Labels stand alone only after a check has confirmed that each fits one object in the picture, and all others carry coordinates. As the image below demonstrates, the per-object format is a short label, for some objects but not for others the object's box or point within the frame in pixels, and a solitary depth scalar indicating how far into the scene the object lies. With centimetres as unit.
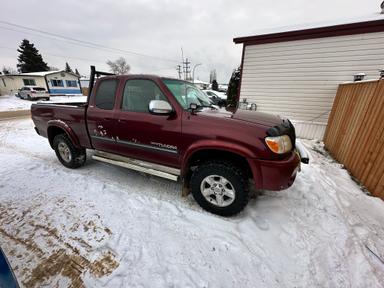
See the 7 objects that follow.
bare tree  4931
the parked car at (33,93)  2111
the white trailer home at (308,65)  559
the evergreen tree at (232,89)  1043
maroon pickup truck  215
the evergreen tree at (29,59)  3747
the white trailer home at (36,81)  2775
